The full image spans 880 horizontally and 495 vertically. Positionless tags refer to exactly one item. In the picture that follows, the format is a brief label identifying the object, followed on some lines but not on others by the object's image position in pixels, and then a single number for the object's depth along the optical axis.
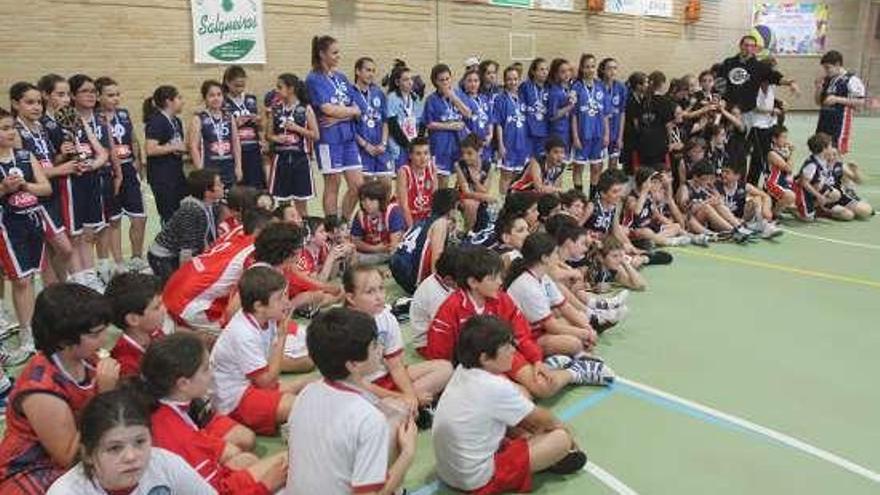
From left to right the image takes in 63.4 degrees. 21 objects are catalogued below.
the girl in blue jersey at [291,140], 6.66
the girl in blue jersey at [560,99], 8.64
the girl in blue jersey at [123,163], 5.80
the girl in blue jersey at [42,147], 4.79
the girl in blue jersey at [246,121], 6.48
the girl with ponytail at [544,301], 4.10
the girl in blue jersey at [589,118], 8.84
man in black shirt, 8.74
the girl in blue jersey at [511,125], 8.30
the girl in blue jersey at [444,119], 7.54
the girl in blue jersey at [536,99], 8.61
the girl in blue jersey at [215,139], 6.18
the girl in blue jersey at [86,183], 5.32
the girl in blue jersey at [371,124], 7.07
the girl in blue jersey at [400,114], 7.84
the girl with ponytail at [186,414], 2.46
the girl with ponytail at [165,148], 6.00
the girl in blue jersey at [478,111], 7.87
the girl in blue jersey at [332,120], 6.71
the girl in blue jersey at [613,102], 8.98
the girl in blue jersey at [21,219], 4.32
